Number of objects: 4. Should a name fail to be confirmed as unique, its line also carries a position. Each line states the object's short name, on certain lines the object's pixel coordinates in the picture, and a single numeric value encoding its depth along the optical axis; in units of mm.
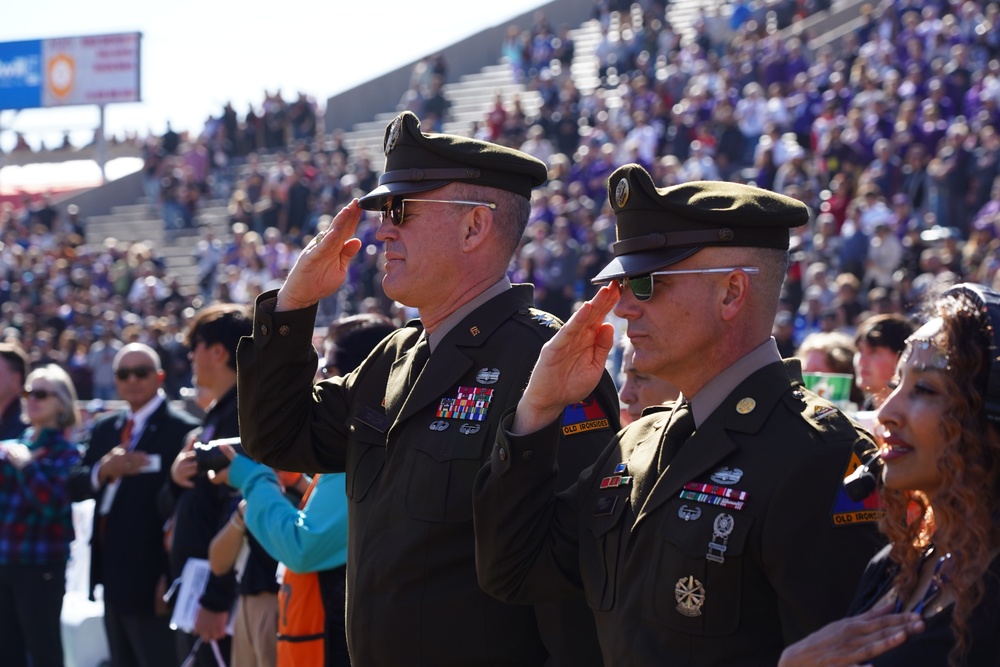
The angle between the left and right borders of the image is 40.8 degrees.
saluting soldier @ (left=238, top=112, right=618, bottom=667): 3115
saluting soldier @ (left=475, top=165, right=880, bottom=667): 2410
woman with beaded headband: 2020
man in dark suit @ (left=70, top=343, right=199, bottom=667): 6133
